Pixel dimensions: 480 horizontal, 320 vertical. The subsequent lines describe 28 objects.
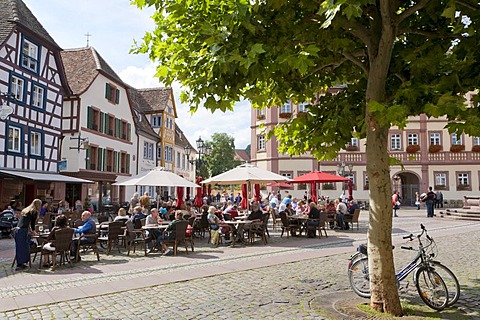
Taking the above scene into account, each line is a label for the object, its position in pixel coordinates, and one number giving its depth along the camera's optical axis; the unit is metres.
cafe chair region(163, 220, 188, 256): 11.01
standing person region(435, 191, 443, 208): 35.66
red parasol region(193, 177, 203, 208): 19.28
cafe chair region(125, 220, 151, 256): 11.37
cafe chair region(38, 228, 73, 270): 9.05
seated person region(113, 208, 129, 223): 12.24
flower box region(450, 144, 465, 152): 37.03
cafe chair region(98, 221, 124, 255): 11.09
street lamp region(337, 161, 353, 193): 30.24
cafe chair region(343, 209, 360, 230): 16.88
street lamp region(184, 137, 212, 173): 25.43
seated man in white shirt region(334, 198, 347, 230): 17.23
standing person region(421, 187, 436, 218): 25.09
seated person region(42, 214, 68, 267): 9.18
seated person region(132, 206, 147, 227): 12.21
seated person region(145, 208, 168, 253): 11.50
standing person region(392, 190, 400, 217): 26.00
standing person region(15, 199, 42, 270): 9.16
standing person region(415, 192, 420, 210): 34.30
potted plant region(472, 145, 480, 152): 36.53
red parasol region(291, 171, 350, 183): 18.88
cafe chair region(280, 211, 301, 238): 14.70
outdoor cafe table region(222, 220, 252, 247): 12.67
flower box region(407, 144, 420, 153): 37.34
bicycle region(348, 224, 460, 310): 5.88
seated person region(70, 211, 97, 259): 10.20
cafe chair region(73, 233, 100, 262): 10.05
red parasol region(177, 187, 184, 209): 17.30
